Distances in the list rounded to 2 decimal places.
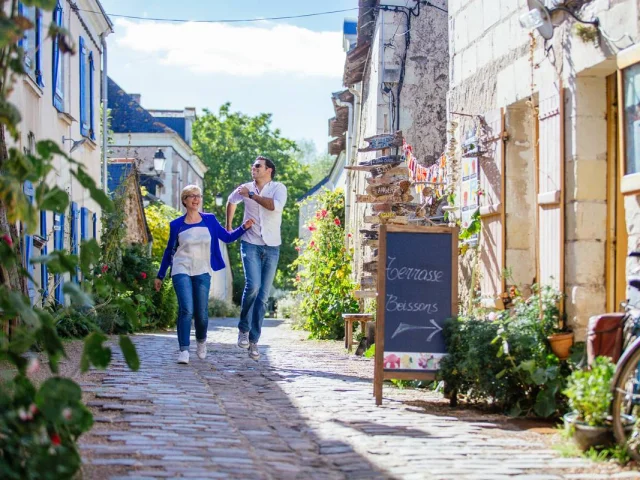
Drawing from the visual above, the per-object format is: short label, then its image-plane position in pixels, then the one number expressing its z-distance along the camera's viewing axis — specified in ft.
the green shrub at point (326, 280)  48.80
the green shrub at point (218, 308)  104.41
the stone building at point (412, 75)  49.70
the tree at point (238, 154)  170.09
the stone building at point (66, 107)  37.47
